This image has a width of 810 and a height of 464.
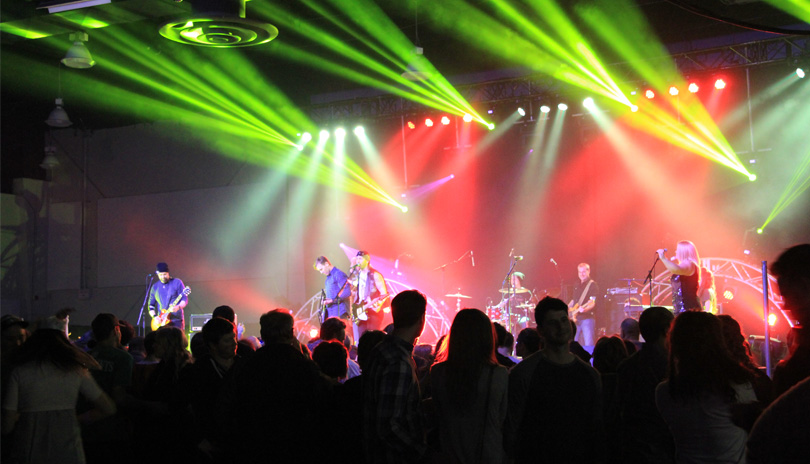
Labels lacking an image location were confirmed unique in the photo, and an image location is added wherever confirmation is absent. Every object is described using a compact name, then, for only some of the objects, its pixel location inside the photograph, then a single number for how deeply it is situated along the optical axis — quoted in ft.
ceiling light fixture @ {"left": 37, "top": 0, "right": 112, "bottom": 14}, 25.93
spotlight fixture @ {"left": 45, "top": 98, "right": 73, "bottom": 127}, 41.70
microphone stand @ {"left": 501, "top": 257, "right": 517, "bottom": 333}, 41.93
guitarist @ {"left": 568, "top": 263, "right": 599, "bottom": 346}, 40.42
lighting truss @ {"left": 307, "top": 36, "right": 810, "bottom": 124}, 39.32
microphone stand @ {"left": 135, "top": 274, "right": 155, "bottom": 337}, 49.06
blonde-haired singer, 28.43
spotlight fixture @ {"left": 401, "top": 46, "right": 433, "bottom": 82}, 35.06
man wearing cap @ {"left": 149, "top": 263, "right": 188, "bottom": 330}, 39.04
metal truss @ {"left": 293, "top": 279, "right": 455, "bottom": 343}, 48.85
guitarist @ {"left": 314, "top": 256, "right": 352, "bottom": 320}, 39.04
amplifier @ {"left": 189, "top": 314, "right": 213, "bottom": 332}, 49.54
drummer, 43.96
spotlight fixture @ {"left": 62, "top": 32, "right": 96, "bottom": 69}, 31.68
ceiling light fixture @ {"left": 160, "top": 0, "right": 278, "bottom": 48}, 20.22
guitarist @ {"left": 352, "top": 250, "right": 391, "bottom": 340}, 38.86
